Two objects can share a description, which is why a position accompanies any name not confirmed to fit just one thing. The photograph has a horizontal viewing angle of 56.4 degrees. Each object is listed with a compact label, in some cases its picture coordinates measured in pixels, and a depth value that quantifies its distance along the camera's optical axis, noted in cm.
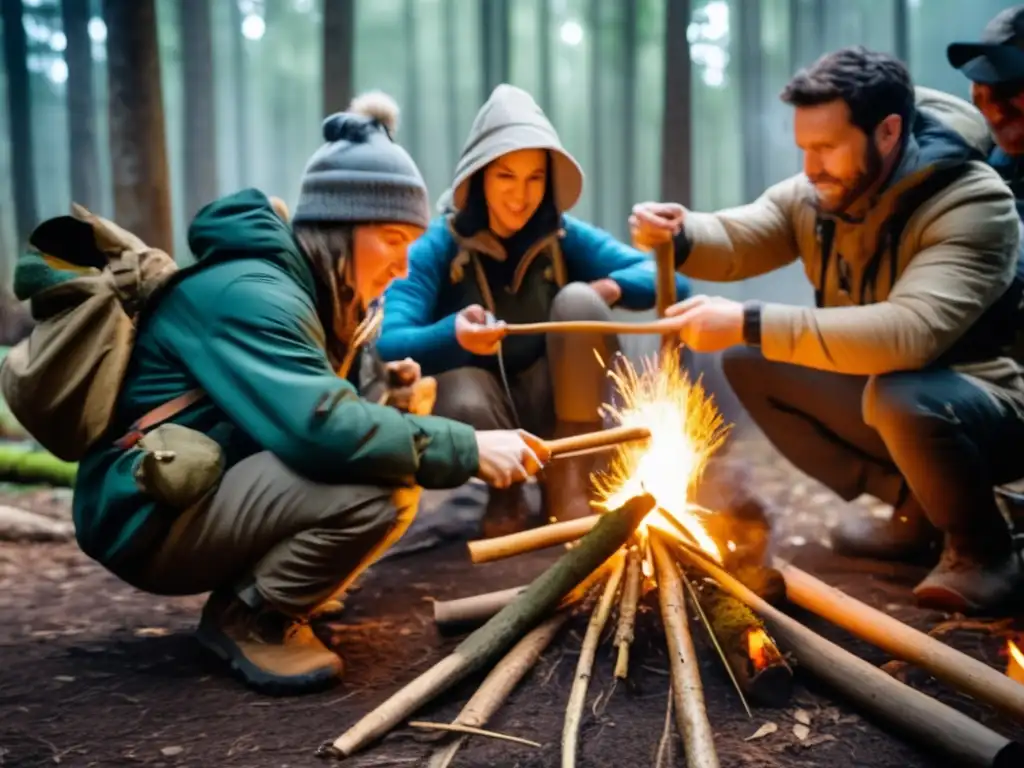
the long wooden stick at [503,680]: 238
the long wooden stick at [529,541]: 314
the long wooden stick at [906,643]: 247
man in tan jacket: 330
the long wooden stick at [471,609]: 315
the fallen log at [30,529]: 464
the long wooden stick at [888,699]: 224
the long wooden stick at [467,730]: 240
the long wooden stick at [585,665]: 233
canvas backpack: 262
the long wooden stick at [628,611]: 270
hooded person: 407
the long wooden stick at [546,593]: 270
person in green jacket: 264
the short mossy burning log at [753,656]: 259
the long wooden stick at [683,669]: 228
